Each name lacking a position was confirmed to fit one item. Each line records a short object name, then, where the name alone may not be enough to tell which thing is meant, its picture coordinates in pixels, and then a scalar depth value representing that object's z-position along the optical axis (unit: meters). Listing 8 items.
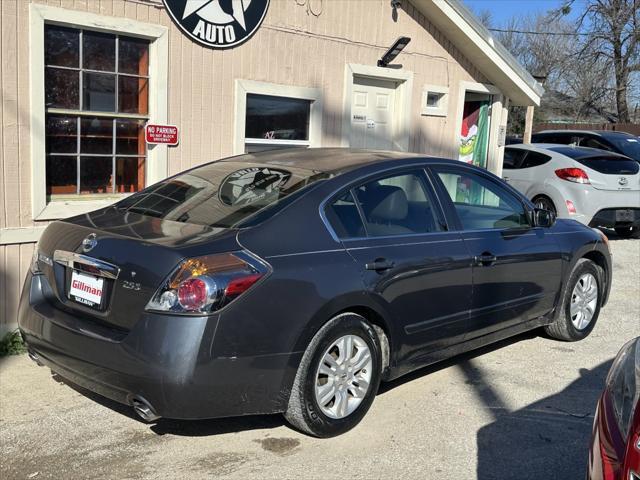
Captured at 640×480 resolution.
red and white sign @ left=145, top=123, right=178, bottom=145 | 6.30
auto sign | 6.37
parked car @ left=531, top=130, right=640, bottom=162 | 13.77
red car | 2.21
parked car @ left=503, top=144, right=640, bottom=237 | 10.30
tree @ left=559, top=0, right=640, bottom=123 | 29.59
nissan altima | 3.31
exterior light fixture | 8.09
